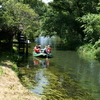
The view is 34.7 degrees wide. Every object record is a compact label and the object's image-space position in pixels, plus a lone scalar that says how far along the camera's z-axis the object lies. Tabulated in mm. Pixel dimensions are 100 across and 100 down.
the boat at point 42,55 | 20561
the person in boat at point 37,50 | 21255
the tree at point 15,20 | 14780
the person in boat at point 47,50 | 21375
